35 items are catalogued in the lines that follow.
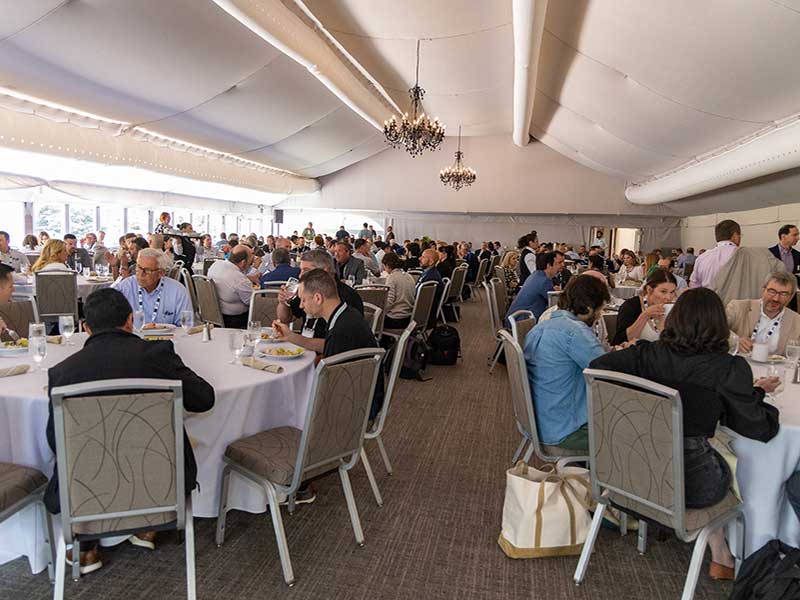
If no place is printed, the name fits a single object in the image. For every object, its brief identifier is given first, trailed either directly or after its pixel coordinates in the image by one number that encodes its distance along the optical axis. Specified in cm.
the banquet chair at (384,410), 296
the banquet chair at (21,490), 207
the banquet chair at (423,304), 589
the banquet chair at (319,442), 232
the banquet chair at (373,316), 408
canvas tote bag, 262
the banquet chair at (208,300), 554
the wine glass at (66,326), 314
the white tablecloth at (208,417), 230
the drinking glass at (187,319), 361
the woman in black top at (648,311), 366
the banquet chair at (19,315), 366
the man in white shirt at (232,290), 555
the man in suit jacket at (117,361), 198
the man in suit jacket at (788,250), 628
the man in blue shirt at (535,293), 557
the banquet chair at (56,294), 587
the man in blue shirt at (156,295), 394
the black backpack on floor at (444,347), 654
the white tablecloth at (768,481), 225
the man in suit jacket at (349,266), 769
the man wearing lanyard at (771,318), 344
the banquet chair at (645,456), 205
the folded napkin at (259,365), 276
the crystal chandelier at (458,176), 1611
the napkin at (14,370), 250
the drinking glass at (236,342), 305
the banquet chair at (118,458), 185
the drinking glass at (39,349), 270
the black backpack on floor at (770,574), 195
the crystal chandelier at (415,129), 1038
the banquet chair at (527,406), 282
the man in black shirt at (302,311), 323
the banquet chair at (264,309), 457
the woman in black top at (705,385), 213
